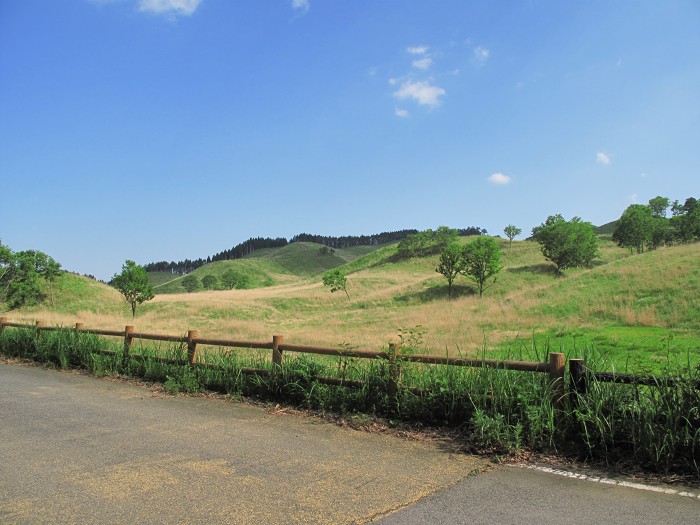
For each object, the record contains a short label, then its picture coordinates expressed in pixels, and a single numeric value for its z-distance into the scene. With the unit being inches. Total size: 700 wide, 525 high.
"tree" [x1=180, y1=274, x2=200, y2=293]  5625.0
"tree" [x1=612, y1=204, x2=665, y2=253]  2475.4
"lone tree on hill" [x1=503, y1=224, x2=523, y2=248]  3929.1
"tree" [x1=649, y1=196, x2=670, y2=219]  3437.5
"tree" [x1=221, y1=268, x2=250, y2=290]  4899.1
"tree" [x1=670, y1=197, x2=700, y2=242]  2383.1
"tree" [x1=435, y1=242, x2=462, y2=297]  2246.6
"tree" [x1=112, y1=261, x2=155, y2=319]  1691.7
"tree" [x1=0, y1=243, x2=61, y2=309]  1478.8
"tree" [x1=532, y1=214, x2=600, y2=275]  2461.9
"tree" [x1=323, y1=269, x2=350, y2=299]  2578.7
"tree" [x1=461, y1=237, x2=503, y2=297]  2135.8
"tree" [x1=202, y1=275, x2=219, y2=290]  5376.5
